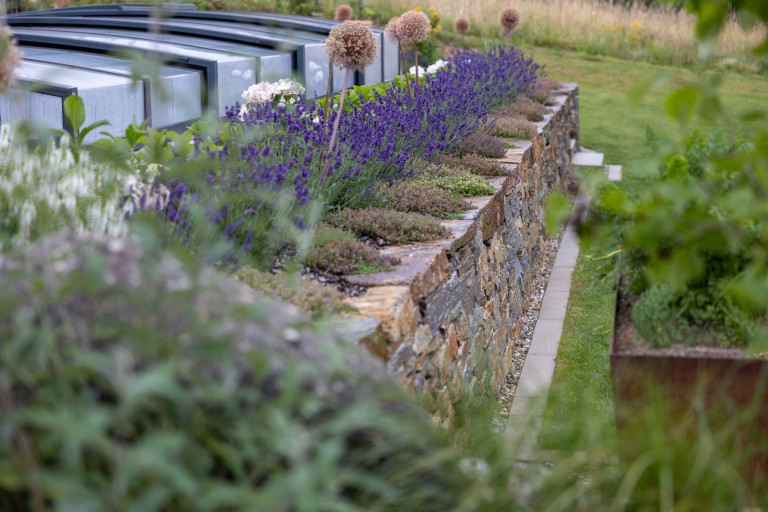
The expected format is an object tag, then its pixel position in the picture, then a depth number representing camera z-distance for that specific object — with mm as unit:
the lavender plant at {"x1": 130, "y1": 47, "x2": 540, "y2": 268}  2650
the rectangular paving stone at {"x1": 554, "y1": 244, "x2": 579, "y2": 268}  6564
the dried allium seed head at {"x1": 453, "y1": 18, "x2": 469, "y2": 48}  10166
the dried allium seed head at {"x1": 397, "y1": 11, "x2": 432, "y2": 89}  5773
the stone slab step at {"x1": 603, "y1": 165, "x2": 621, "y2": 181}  9188
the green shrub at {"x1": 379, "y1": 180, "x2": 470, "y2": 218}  3832
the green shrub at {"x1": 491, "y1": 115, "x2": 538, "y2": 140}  6125
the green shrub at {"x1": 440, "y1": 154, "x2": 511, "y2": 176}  4816
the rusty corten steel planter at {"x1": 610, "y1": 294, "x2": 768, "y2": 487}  1886
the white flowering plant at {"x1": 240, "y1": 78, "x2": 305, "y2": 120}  4488
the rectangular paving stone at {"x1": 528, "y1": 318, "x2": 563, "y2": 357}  4824
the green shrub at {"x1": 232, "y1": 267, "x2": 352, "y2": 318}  2371
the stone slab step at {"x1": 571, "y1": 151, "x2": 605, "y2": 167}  9578
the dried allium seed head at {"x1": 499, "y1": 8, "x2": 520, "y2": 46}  8727
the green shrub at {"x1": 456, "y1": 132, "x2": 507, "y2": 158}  5199
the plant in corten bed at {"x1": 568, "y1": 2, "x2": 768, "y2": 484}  1550
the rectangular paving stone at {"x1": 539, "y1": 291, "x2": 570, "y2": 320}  5398
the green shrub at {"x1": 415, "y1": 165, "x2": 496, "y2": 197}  4266
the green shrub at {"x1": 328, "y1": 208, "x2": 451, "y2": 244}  3400
